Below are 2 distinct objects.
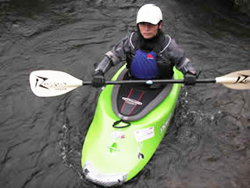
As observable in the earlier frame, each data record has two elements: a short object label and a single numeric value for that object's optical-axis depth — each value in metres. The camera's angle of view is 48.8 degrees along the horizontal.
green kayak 2.93
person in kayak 3.28
